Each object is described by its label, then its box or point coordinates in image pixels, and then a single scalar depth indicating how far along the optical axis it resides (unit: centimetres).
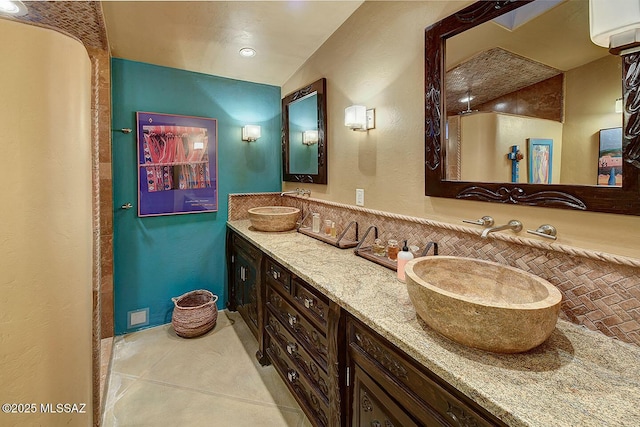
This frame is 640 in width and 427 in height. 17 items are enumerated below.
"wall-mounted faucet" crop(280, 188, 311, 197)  267
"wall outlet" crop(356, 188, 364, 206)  198
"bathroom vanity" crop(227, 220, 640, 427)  68
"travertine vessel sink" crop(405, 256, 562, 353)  77
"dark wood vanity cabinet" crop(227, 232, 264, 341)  217
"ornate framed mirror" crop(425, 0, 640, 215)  90
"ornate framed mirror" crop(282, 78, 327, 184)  236
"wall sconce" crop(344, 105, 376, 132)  183
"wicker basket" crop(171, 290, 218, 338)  247
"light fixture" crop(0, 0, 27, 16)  140
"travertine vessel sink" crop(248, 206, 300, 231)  244
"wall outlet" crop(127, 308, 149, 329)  259
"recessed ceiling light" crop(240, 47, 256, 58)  236
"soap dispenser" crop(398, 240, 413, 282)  138
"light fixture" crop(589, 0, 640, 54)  76
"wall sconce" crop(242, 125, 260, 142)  290
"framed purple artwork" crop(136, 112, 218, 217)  254
